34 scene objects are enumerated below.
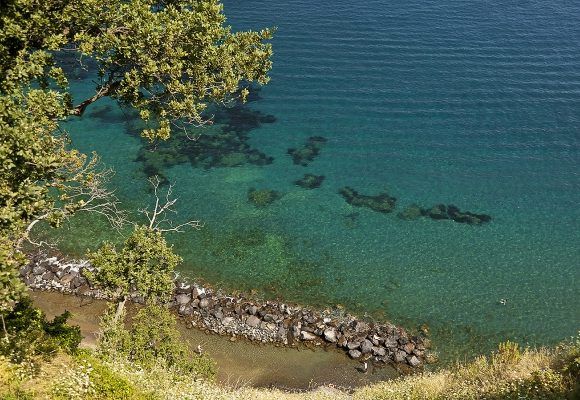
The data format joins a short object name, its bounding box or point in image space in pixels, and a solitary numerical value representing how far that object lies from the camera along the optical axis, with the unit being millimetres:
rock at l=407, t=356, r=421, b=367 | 33188
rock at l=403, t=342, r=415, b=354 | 33969
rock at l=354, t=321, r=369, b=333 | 35094
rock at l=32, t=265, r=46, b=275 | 37031
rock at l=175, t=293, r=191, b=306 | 36156
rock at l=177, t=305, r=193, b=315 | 35531
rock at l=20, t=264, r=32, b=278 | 36722
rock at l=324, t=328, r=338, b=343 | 34125
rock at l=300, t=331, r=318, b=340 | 34156
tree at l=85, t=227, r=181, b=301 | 24094
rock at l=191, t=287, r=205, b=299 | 36719
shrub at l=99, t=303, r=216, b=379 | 24250
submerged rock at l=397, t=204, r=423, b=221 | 45719
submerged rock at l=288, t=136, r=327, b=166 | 51969
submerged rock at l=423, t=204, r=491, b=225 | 45531
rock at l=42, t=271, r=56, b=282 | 36744
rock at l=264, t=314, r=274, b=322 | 35188
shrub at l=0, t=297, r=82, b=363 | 18750
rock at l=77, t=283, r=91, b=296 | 36056
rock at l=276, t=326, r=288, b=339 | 34250
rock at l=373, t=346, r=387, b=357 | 33656
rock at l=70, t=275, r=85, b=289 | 36406
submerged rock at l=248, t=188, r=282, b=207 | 46438
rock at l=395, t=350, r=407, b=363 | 33406
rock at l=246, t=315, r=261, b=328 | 34809
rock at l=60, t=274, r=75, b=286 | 36619
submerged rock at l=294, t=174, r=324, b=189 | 48812
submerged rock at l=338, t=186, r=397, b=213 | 46706
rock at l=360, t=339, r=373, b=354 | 33688
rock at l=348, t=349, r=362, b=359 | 33406
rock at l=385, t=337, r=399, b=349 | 34062
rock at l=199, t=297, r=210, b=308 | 35950
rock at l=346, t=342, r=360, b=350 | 33719
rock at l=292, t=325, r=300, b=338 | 34375
